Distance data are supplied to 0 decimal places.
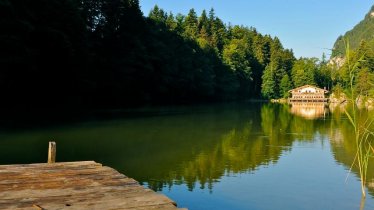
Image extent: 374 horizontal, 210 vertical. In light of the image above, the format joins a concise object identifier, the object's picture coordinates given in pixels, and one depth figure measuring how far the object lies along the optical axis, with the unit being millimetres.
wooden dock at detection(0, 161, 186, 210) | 3736
